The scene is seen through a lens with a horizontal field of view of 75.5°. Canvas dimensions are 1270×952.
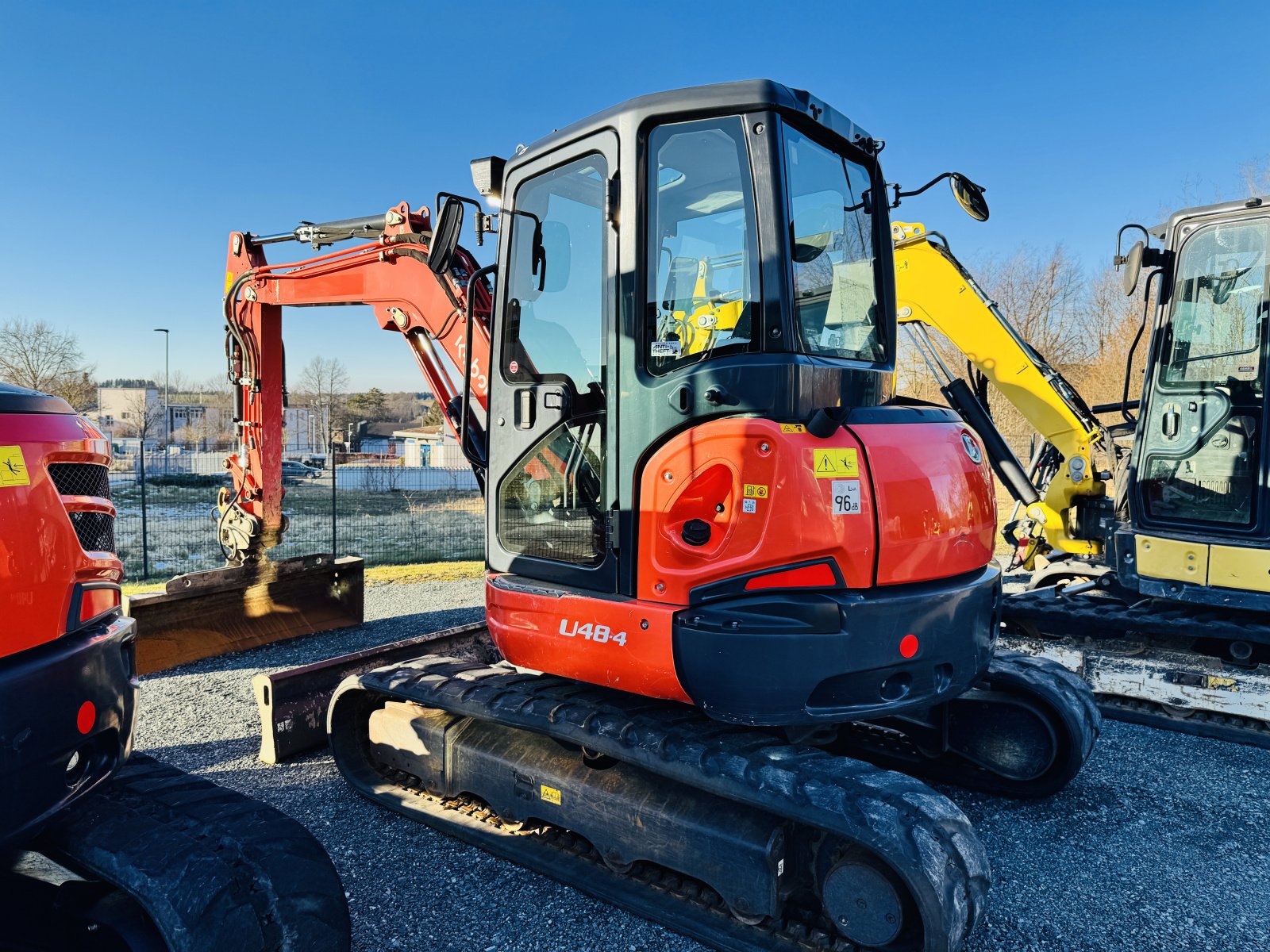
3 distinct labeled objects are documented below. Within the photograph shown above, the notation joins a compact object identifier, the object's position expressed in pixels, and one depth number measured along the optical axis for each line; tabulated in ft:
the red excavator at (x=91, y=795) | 6.89
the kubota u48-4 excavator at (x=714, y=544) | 9.78
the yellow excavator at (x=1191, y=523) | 18.42
